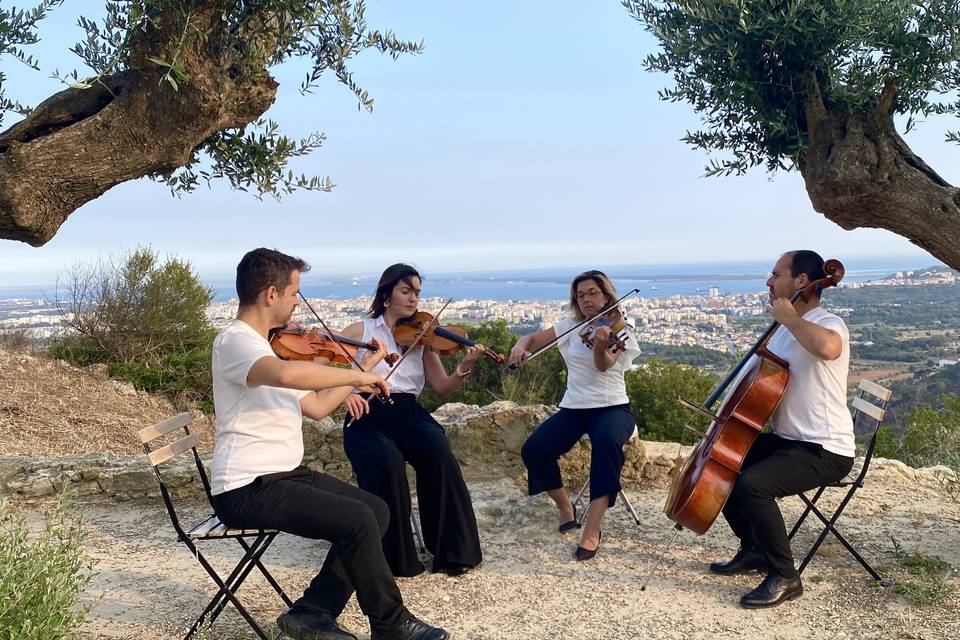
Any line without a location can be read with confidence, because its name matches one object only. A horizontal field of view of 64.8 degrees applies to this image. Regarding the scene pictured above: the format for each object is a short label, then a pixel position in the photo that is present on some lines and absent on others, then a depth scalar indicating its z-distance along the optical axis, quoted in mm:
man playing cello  3635
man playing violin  2994
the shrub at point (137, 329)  12859
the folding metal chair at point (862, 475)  3789
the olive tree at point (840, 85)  3793
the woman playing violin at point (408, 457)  4031
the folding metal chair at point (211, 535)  3139
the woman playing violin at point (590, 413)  4395
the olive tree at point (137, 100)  3584
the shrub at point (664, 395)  11461
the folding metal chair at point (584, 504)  4880
